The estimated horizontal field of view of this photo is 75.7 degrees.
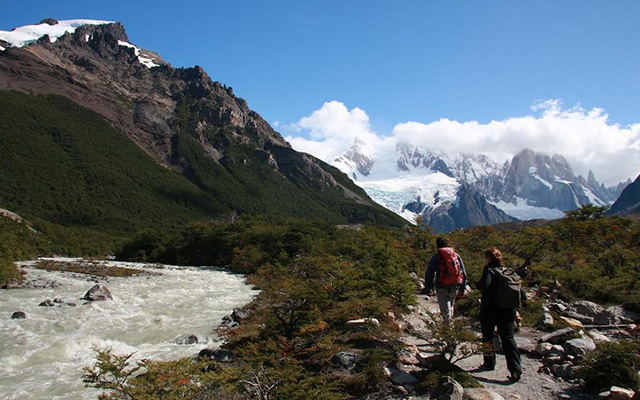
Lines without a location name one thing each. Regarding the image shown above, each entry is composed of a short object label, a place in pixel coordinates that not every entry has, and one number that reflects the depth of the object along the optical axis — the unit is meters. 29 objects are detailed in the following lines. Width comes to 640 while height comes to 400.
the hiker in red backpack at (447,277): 10.26
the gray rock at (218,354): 12.94
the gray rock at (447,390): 7.06
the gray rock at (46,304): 21.91
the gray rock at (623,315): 14.50
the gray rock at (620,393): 6.98
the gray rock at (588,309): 14.64
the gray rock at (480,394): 7.21
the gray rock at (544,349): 10.08
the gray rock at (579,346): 9.45
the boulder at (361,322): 11.81
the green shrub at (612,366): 7.76
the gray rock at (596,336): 10.33
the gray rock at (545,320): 13.35
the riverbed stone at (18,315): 19.20
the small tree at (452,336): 8.31
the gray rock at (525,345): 10.50
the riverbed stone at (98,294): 23.78
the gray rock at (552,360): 9.40
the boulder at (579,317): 14.23
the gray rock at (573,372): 8.50
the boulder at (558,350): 9.76
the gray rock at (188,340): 16.60
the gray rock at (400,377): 8.68
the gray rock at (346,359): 9.96
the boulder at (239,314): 19.36
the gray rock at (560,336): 10.70
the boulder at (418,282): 23.99
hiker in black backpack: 8.47
